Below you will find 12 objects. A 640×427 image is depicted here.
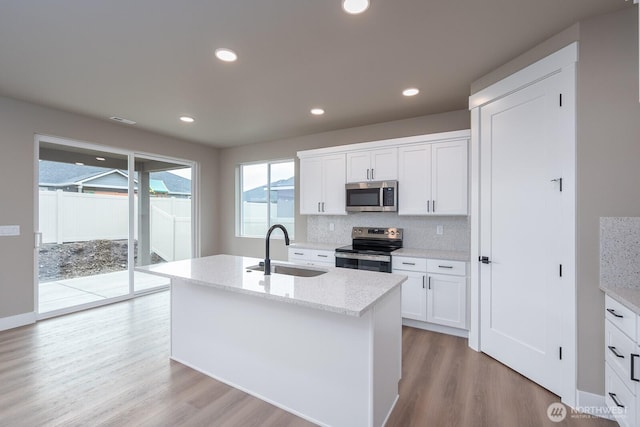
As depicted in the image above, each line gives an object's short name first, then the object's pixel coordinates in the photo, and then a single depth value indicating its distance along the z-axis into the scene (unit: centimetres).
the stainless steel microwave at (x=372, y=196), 375
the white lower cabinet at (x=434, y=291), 317
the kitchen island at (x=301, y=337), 170
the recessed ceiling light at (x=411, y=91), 307
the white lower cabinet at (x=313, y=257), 403
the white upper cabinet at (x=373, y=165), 379
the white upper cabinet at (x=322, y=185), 423
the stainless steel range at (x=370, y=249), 357
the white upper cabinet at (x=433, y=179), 336
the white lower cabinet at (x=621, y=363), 154
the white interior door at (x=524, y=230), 220
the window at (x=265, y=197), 525
